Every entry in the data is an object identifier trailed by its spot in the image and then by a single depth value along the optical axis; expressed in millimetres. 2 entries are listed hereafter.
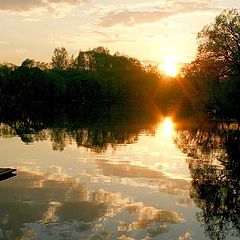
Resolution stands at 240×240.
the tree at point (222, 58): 68688
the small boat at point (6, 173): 24312
